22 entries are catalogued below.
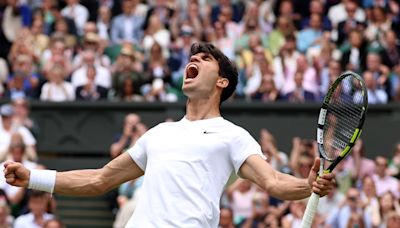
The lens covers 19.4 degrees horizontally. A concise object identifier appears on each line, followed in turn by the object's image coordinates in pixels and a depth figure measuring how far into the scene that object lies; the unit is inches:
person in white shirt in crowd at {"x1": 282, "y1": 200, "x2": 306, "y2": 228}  490.3
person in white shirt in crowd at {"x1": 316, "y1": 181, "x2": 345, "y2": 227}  517.3
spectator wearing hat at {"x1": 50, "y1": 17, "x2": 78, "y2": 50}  679.7
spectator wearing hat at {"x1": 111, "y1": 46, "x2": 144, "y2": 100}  618.5
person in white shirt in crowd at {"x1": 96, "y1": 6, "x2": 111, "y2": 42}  702.5
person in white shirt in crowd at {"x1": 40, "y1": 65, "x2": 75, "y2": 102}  638.5
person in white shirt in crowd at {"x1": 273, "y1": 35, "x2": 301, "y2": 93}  615.8
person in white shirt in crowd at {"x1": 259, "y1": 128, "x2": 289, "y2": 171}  550.0
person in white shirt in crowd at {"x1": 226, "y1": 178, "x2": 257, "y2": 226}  534.6
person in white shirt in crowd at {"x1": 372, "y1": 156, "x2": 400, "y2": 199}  525.0
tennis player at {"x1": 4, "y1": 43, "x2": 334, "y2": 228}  257.4
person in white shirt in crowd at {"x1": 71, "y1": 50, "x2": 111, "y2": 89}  637.9
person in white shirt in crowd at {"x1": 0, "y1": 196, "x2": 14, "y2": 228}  495.2
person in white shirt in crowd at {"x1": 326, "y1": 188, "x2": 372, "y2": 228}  500.1
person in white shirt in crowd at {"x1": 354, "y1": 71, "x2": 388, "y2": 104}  583.8
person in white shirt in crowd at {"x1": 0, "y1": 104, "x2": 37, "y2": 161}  585.6
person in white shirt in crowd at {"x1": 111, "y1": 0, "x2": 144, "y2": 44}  698.2
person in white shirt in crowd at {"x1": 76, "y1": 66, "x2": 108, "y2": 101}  638.5
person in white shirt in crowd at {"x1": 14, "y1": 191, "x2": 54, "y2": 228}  504.1
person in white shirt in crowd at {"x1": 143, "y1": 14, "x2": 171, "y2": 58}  672.4
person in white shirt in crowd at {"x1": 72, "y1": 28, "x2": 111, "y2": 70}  654.5
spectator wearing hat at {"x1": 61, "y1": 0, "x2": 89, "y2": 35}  717.3
